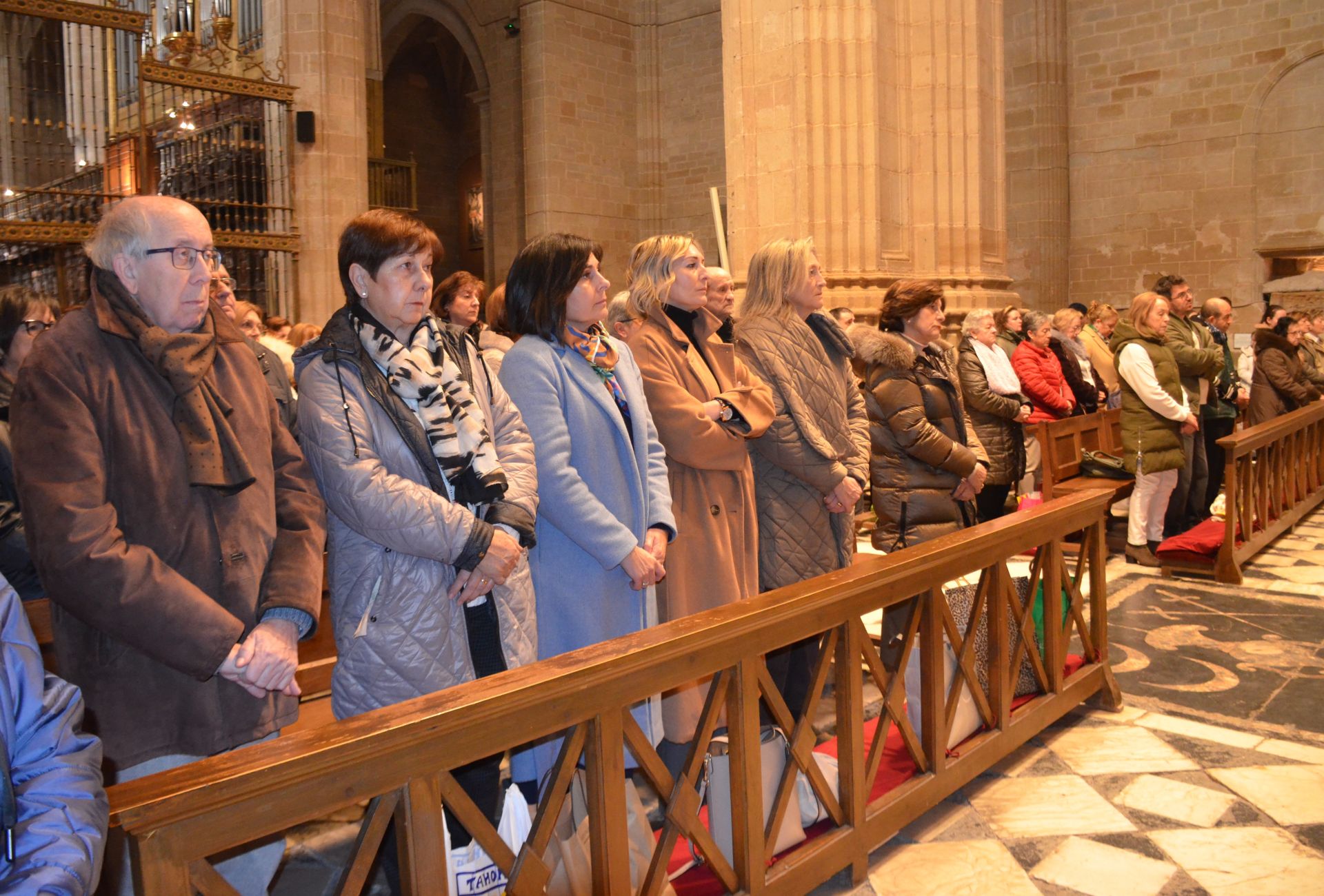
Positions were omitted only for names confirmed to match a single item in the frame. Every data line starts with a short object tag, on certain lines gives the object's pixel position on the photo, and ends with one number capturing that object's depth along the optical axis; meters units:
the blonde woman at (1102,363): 8.09
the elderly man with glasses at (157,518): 1.81
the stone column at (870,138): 6.71
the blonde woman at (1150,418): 5.84
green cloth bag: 3.70
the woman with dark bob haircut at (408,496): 2.18
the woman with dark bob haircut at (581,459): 2.60
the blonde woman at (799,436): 3.29
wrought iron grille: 9.26
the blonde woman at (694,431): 2.98
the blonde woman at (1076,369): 7.01
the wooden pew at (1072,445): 5.86
